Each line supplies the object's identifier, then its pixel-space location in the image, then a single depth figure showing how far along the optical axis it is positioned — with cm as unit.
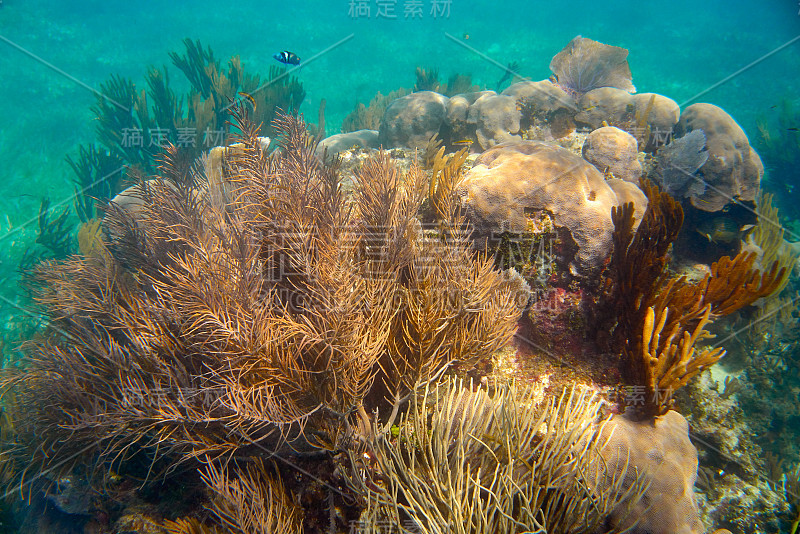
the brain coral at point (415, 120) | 763
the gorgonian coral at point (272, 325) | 223
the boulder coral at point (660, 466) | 226
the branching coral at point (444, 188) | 352
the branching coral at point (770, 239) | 521
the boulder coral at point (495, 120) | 690
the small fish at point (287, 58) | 639
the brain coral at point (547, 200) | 345
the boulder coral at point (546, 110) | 715
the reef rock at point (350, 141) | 902
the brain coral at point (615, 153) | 493
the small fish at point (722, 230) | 465
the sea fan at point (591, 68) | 814
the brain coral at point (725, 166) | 499
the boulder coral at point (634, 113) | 646
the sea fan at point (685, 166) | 512
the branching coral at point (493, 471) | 187
